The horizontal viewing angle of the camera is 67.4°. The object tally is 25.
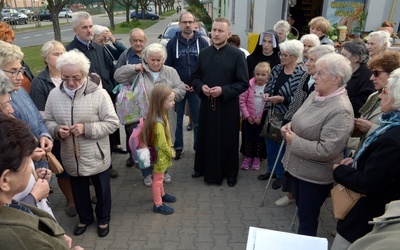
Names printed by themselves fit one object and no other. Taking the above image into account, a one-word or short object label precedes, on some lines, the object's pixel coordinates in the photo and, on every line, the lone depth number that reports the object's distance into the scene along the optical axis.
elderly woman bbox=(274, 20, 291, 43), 4.90
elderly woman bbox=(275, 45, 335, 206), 3.20
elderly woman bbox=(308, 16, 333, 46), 5.01
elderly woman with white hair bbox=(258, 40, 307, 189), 3.63
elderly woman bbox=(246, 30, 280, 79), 4.39
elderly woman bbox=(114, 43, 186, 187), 3.78
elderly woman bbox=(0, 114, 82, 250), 1.15
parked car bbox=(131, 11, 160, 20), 43.72
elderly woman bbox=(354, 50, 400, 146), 2.52
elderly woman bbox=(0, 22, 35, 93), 3.47
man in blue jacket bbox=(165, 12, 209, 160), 4.71
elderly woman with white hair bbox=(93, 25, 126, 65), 4.61
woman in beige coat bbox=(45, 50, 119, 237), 2.75
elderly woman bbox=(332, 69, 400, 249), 1.83
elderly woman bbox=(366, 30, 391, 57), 3.92
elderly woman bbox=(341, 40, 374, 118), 3.28
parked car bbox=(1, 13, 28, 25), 32.04
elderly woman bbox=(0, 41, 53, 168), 2.54
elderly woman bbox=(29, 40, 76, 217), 3.14
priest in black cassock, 3.81
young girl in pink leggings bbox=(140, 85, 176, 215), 3.22
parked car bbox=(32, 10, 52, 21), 42.29
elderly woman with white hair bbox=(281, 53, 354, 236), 2.40
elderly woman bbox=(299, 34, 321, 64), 4.19
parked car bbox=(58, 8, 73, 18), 47.19
